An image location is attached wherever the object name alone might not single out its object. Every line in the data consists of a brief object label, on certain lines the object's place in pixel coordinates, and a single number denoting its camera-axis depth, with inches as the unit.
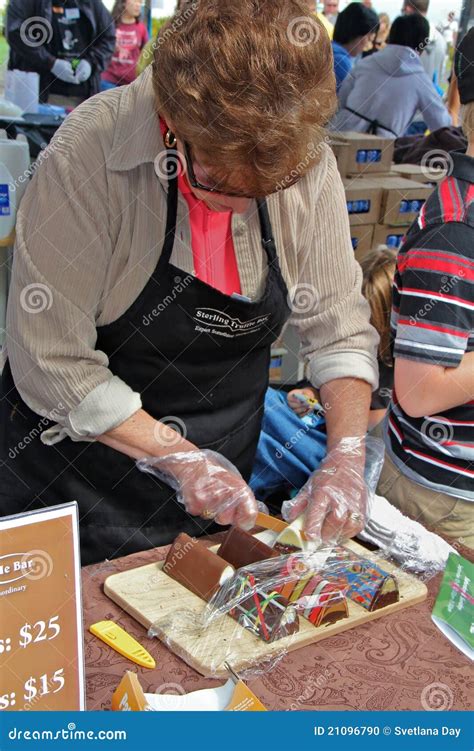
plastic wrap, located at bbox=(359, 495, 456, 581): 62.4
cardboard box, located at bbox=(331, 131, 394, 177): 138.3
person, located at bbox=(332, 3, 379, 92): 205.2
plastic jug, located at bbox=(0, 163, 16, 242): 93.9
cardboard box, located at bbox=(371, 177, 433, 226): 138.0
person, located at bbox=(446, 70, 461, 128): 222.4
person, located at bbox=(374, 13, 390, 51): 267.2
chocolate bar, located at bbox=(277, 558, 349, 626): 53.7
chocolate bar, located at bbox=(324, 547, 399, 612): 56.2
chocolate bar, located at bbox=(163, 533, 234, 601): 55.6
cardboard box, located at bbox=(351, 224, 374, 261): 137.4
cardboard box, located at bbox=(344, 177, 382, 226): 134.0
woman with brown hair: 49.0
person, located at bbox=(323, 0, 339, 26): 259.9
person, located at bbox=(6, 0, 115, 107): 187.9
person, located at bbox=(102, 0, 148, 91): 227.0
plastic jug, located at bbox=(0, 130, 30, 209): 97.1
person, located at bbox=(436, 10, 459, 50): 227.3
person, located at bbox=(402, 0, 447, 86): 255.2
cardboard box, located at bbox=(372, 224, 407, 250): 140.3
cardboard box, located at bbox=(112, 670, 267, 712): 42.2
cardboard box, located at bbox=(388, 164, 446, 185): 153.1
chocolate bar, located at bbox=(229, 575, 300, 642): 51.9
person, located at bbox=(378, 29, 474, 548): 65.7
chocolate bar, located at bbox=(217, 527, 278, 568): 57.6
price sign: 39.3
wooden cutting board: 49.8
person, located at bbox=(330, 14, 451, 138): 194.1
